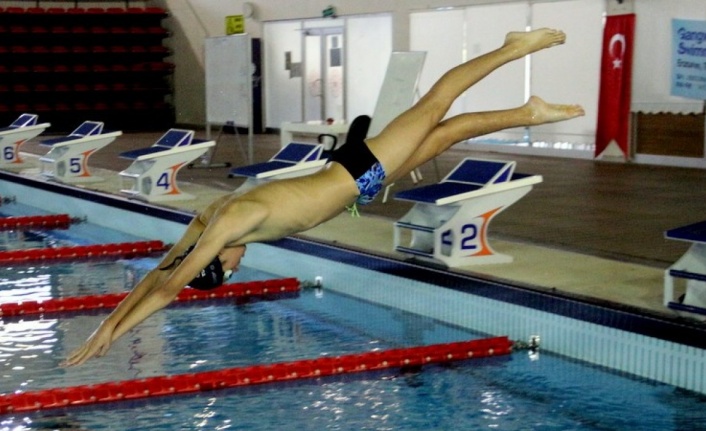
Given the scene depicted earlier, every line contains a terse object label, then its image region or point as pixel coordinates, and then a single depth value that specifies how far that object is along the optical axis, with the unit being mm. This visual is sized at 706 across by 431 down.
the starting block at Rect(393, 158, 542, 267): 6828
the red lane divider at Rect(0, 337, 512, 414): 4793
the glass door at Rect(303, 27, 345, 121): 18859
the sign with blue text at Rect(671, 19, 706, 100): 12156
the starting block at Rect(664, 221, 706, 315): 5195
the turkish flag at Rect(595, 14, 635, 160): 13312
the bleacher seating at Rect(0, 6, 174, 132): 21750
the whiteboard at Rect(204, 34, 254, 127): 12875
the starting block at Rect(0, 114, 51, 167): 14281
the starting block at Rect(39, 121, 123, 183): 12445
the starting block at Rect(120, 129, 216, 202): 10594
